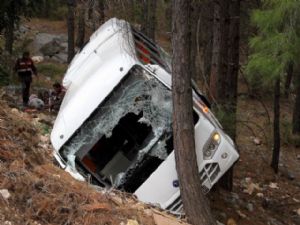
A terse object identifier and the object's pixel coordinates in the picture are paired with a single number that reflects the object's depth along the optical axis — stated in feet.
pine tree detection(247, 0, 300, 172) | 36.93
